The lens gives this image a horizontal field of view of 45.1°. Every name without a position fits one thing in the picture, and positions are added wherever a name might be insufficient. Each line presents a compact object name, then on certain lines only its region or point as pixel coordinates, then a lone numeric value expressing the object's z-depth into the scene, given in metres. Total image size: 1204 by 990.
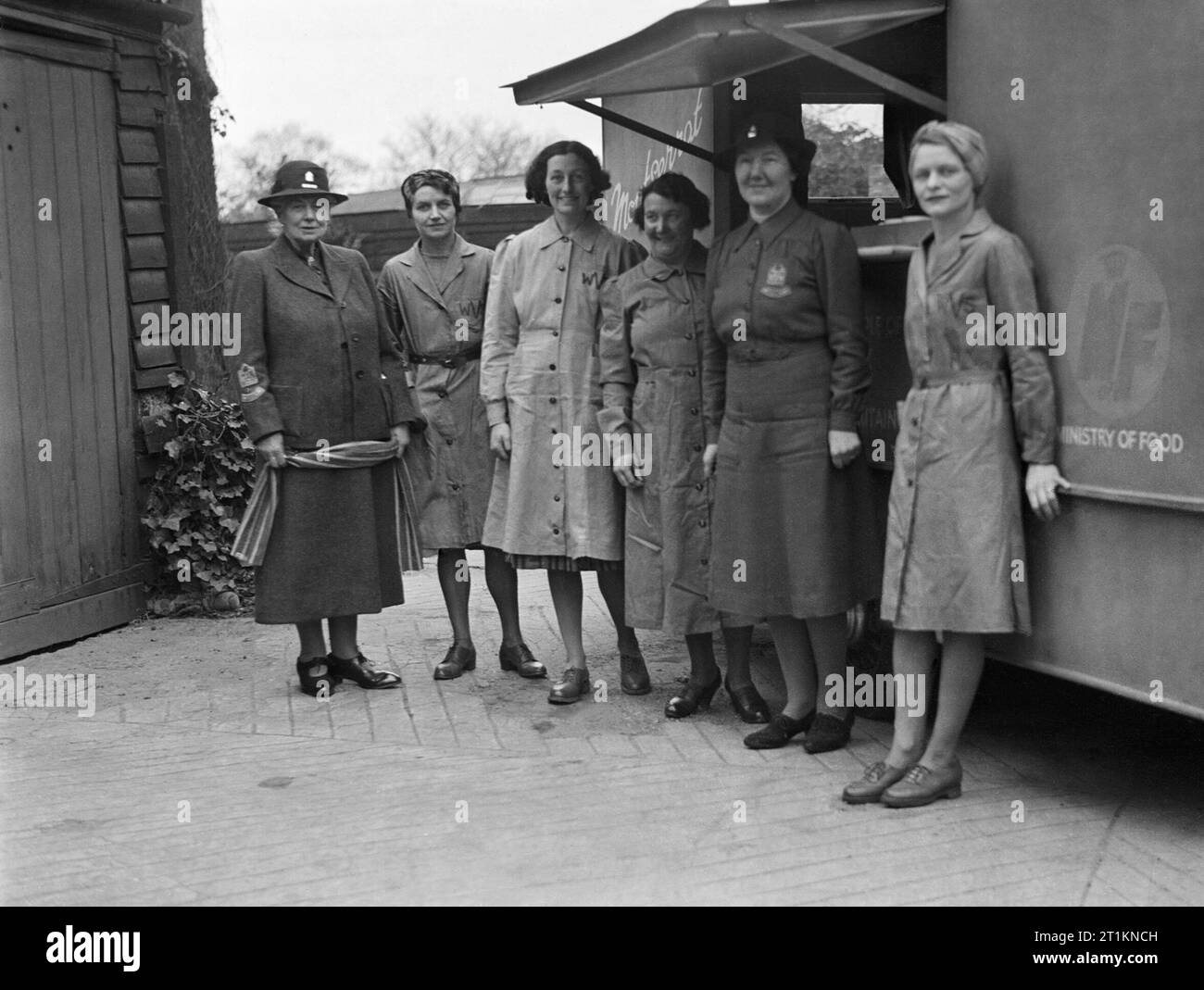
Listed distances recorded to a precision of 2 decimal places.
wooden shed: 6.62
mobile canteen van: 3.79
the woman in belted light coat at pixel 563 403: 5.60
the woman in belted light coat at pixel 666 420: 5.27
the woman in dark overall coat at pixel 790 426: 4.73
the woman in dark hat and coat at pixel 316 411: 5.65
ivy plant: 7.54
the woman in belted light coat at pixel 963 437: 4.16
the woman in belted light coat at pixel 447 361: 6.06
